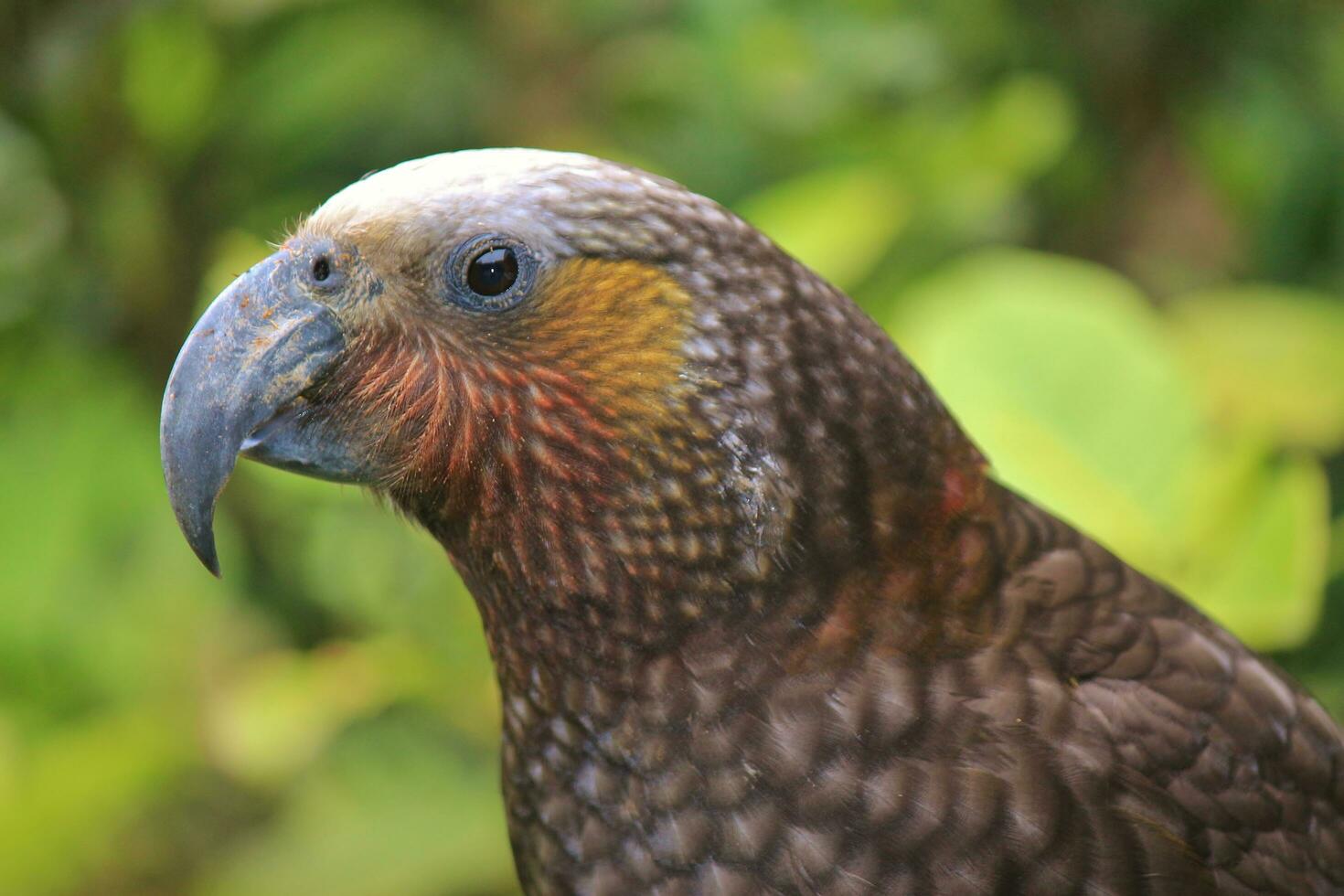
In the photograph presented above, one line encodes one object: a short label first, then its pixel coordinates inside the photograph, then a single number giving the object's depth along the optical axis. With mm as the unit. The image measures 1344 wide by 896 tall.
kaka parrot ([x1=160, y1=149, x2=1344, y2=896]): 2211
